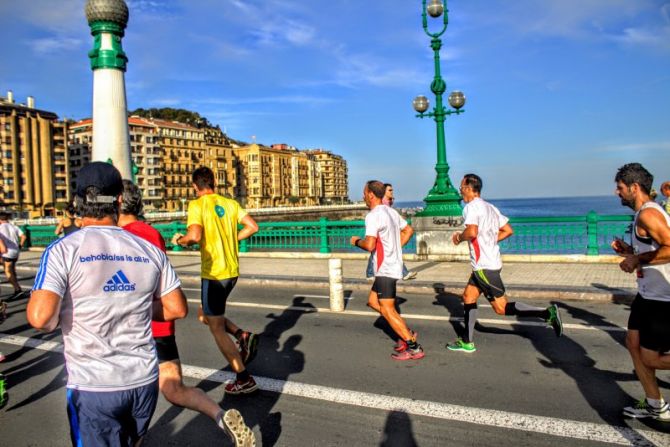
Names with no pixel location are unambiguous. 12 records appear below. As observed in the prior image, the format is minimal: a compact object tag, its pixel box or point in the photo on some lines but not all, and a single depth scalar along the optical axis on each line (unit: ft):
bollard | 28.37
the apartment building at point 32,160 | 325.21
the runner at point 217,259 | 15.90
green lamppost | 50.37
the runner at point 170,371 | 9.80
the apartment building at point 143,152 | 386.32
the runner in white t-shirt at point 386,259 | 19.16
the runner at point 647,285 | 12.53
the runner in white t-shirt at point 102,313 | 7.44
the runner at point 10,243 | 33.94
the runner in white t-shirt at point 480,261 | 19.71
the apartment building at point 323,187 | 640.99
